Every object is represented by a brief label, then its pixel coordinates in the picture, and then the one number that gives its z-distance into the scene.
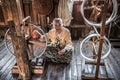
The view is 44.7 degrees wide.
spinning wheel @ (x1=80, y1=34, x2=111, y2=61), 3.94
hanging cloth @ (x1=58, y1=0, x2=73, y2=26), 4.37
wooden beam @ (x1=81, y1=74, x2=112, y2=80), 2.89
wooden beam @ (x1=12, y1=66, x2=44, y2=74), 3.11
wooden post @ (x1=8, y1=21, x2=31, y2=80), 2.51
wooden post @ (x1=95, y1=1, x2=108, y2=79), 2.29
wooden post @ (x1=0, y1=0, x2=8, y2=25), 4.70
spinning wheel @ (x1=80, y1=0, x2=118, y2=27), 2.59
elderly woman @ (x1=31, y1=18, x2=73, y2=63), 3.36
